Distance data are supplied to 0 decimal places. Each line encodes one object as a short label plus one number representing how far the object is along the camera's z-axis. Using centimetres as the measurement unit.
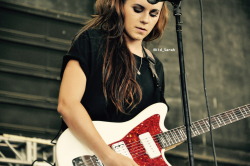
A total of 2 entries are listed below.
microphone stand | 454
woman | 475
